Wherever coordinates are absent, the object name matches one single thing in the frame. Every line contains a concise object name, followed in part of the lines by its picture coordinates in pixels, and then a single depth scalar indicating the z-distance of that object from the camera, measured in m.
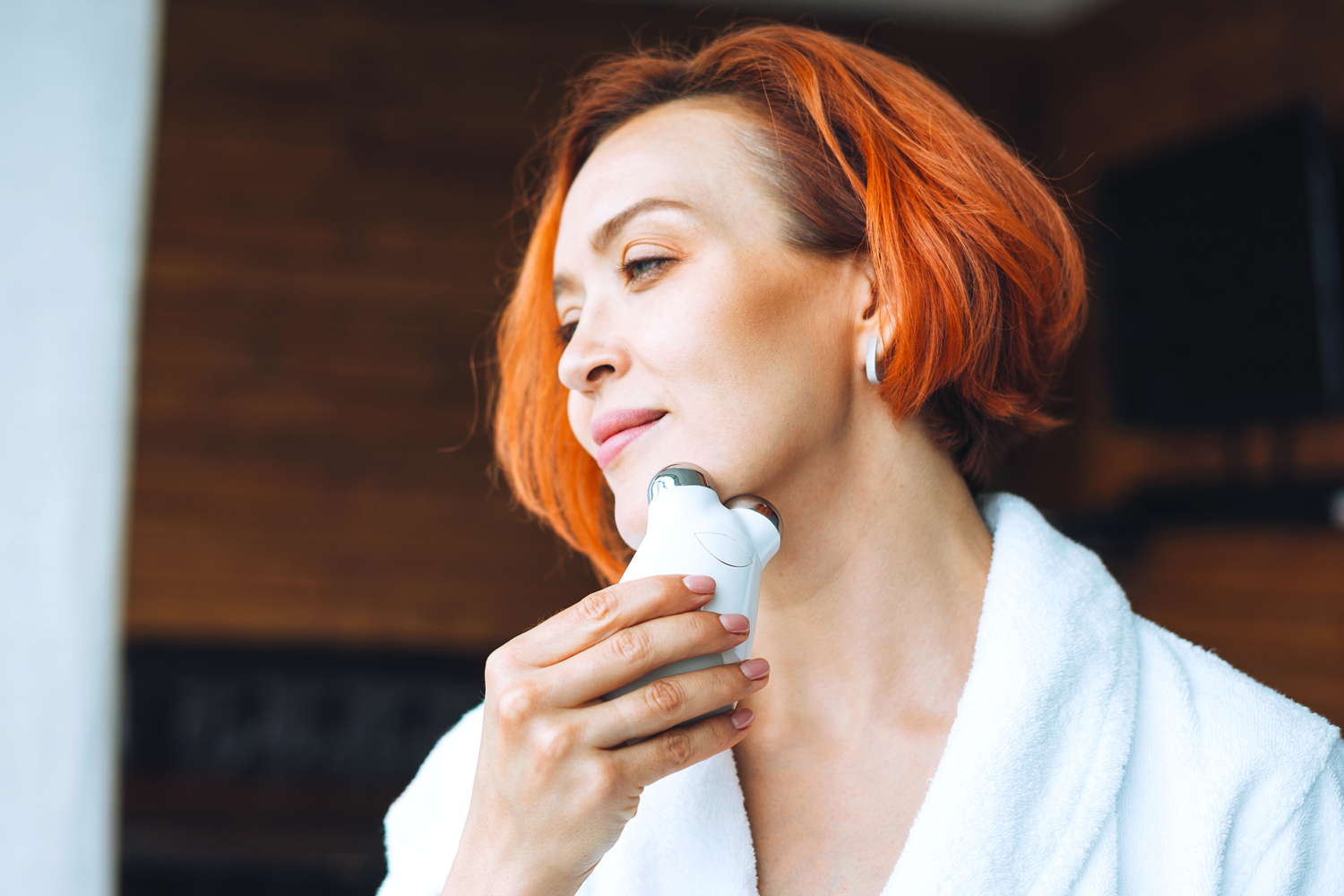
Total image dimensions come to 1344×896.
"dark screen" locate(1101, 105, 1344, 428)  2.46
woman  0.82
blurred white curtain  1.05
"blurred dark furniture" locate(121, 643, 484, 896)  2.83
